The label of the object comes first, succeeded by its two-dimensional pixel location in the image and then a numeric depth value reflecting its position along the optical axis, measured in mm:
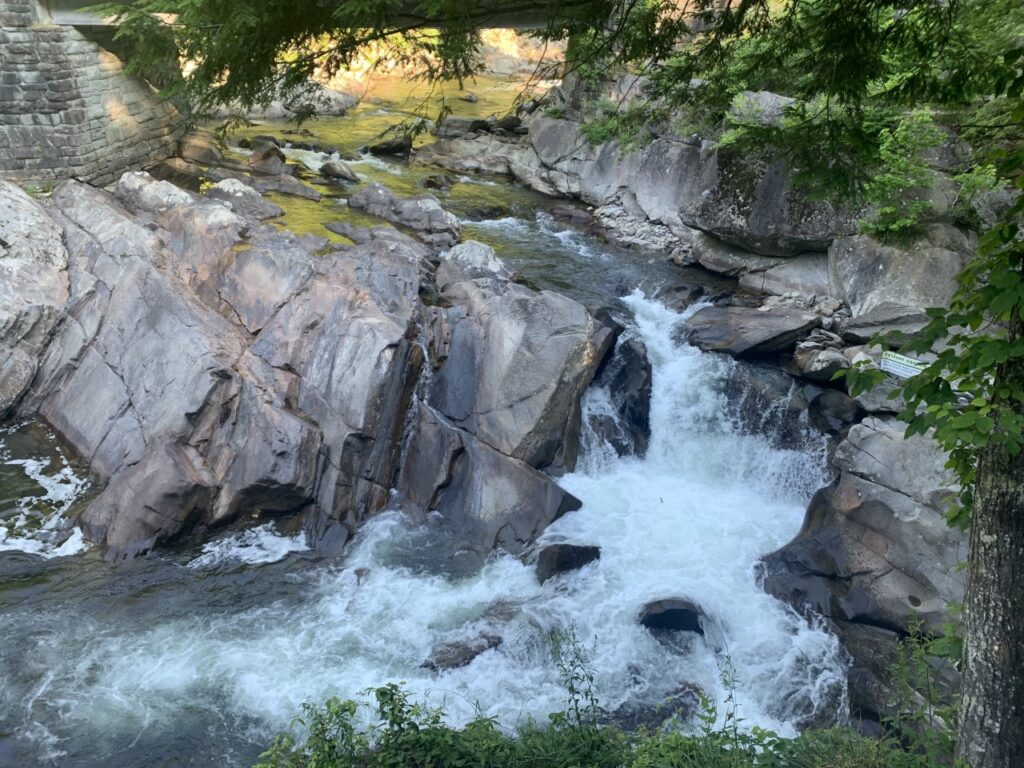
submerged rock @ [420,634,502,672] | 8123
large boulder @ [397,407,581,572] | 9977
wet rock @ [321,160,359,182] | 18562
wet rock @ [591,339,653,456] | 11531
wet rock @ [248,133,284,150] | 20086
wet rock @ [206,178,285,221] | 15070
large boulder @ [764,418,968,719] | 8578
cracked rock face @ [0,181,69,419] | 10898
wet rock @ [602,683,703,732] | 7602
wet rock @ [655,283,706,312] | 13841
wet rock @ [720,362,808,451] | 11297
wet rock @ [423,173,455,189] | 19156
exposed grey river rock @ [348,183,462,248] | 15515
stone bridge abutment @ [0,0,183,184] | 13898
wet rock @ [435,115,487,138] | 22859
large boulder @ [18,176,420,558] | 9680
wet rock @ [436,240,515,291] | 12672
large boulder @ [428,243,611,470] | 10688
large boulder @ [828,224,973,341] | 12141
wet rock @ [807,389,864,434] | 11055
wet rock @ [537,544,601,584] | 9406
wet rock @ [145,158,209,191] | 16719
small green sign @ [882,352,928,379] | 10516
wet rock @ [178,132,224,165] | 18500
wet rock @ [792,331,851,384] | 11336
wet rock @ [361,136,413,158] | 21016
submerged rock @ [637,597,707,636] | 8742
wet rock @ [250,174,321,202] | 17078
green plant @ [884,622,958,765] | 4824
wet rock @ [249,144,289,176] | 18328
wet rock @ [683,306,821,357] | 12102
